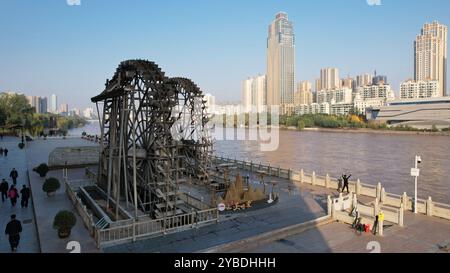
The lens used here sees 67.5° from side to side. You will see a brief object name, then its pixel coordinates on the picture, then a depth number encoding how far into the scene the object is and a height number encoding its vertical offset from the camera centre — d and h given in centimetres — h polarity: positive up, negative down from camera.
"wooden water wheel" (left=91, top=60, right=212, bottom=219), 1181 -63
